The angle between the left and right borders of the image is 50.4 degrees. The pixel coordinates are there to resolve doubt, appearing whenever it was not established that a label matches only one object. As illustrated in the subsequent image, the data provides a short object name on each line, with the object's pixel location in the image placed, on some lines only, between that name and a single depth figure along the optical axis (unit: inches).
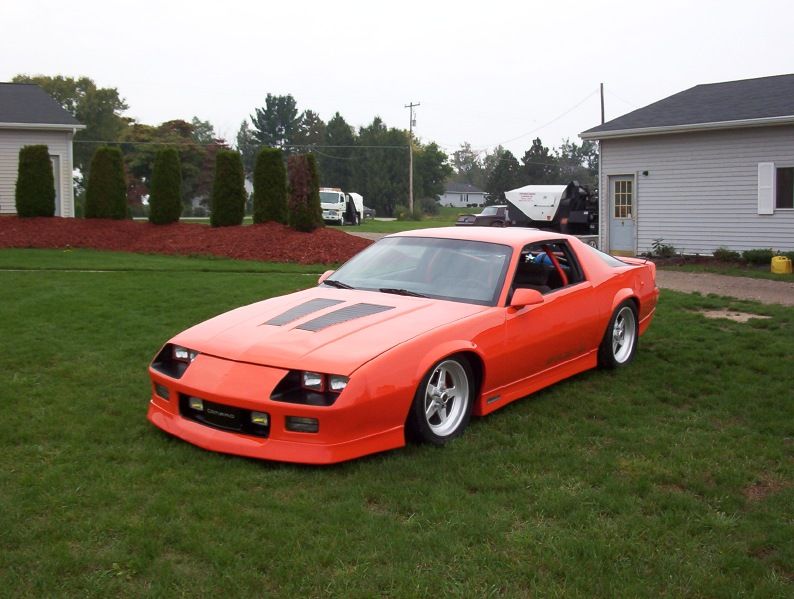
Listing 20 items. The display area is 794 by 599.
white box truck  1756.9
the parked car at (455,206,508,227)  1556.3
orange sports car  183.8
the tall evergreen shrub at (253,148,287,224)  791.7
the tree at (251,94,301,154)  4047.7
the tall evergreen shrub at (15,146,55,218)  797.9
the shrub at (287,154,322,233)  758.5
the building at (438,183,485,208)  4443.9
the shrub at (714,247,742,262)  733.9
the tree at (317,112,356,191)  3430.1
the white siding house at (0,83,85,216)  951.6
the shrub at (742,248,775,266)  701.9
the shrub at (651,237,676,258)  788.6
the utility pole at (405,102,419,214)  2706.7
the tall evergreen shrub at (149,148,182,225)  826.2
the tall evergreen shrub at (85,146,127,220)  828.0
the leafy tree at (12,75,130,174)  2544.3
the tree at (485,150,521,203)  3216.0
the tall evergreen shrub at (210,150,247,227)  807.7
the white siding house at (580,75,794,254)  714.2
